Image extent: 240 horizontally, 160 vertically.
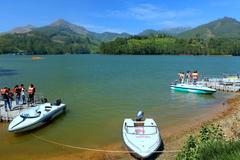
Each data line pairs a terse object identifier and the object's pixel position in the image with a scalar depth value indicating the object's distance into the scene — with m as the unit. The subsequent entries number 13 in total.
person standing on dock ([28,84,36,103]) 15.47
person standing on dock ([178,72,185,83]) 24.26
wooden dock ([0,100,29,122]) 13.66
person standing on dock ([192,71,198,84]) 23.12
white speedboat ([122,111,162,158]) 9.20
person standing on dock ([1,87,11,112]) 14.31
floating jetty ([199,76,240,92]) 23.54
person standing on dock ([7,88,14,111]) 14.56
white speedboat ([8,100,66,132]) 11.96
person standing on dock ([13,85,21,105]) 15.54
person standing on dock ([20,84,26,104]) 15.63
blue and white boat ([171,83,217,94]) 21.63
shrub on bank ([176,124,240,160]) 3.88
